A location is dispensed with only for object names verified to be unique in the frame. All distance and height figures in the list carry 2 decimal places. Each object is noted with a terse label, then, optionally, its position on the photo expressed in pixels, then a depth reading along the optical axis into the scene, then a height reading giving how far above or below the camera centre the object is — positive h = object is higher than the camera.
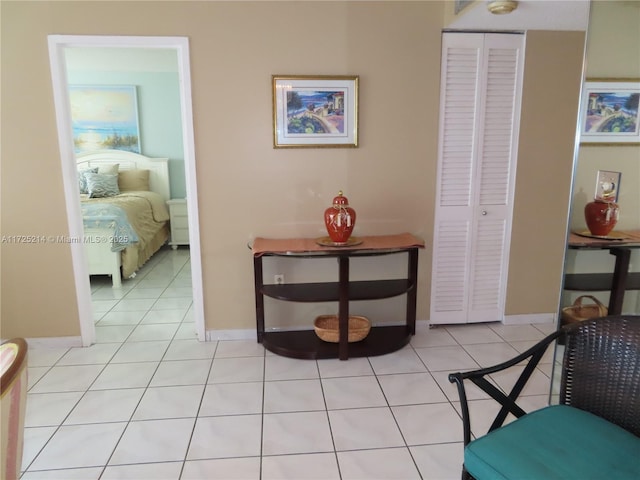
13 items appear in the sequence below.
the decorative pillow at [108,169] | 5.89 -0.09
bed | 4.39 -0.51
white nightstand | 5.96 -0.80
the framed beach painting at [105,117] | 6.11 +0.63
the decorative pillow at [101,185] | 5.52 -0.29
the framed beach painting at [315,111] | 2.94 +0.35
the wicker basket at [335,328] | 3.01 -1.15
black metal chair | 1.31 -0.88
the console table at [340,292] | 2.81 -0.87
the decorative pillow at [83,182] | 5.56 -0.26
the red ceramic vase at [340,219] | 2.83 -0.36
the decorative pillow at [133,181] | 6.05 -0.25
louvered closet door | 3.08 -0.08
